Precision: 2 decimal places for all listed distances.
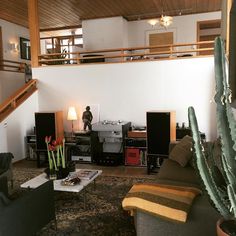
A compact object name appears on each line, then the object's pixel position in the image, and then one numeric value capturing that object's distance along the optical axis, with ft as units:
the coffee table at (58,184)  9.62
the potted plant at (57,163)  10.74
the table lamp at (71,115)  18.21
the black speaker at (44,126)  17.21
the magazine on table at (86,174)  10.85
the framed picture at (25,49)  29.01
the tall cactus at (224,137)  4.01
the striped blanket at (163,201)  5.87
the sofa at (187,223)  5.93
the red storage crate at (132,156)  16.55
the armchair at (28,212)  6.41
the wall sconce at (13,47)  27.20
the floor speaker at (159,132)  14.80
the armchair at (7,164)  11.97
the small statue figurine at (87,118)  18.09
